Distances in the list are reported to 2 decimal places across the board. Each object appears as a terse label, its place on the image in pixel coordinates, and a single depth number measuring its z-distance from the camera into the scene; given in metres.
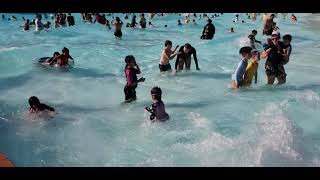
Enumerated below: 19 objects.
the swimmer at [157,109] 7.08
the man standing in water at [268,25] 17.55
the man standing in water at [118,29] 20.14
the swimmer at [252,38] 14.65
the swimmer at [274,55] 9.48
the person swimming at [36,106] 7.77
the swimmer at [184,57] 11.64
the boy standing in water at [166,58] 11.26
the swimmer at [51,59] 13.40
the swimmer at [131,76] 8.17
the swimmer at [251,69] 9.45
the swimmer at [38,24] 23.38
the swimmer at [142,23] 25.86
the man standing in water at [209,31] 17.94
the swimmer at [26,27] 25.48
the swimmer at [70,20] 25.91
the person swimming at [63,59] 13.10
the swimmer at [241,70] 9.05
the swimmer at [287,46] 9.46
